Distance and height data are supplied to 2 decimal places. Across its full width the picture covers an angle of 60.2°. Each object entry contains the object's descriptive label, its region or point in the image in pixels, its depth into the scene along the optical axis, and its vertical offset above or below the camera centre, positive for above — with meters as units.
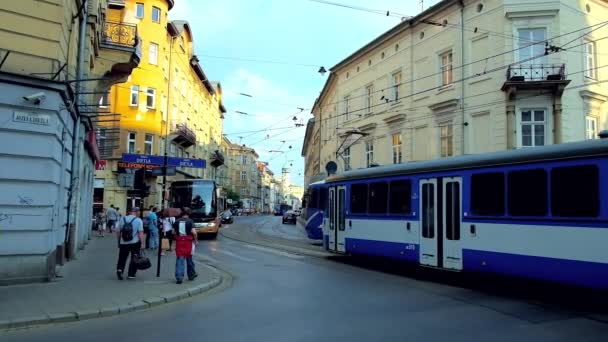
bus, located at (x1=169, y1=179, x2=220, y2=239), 28.16 +0.50
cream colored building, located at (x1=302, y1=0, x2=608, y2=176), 23.03 +6.48
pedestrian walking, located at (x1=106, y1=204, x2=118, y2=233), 30.64 -0.61
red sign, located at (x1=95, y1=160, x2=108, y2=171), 35.60 +3.07
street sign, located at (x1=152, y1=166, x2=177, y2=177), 17.14 +1.23
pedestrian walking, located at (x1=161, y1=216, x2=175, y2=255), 19.86 -0.72
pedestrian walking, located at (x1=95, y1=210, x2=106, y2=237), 29.00 -0.92
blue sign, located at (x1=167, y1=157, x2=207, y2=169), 27.55 +2.50
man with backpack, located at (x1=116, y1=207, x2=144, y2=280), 12.16 -0.75
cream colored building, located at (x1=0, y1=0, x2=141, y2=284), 10.72 +1.59
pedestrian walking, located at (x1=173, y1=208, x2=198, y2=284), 11.72 -0.81
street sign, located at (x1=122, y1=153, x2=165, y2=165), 27.75 +2.64
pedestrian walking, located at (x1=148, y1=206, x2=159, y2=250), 20.97 -0.84
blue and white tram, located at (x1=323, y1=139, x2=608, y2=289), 9.18 +0.02
